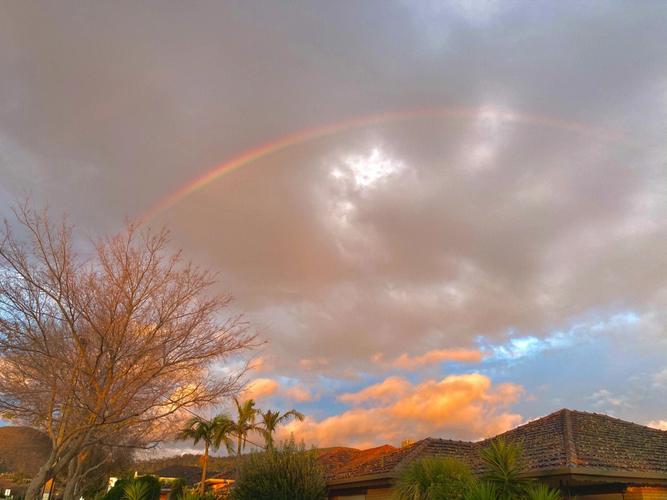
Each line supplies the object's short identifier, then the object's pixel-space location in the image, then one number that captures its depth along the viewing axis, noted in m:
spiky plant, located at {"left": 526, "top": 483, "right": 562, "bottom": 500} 12.05
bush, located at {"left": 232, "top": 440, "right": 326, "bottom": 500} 20.75
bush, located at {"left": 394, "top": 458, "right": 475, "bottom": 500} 15.19
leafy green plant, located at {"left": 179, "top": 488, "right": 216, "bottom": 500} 22.41
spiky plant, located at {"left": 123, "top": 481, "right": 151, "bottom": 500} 24.11
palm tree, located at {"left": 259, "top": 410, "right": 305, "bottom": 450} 42.59
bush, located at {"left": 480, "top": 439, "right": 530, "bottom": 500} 13.59
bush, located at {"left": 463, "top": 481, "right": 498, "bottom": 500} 12.46
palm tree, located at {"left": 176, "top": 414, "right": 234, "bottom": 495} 41.44
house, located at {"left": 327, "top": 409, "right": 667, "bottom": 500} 15.87
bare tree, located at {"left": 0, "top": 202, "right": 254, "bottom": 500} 11.34
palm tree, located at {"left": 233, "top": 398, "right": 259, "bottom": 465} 42.41
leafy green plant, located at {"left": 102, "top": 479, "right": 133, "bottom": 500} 27.06
